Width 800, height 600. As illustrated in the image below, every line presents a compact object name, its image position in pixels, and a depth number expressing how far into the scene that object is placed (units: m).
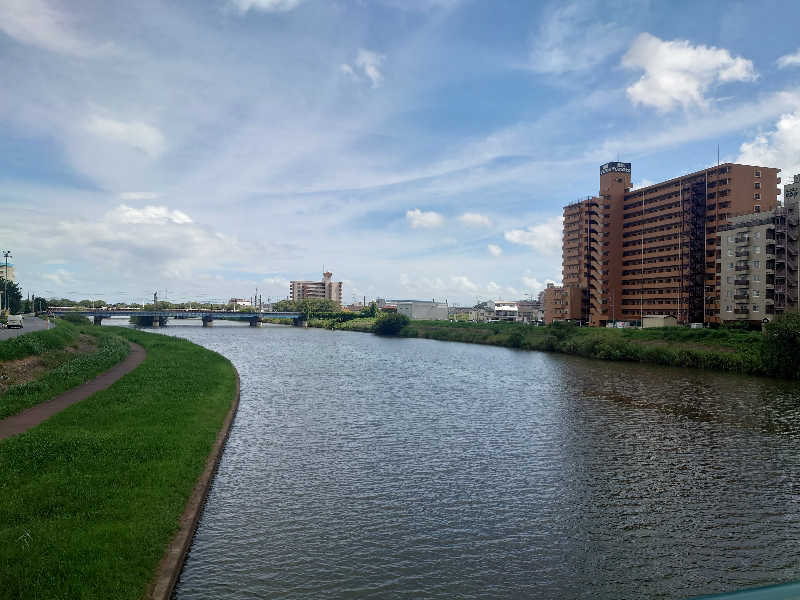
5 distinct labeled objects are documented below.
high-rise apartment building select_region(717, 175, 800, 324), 64.19
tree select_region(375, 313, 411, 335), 129.88
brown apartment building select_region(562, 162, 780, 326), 82.81
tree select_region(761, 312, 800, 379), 46.09
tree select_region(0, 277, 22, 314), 102.88
